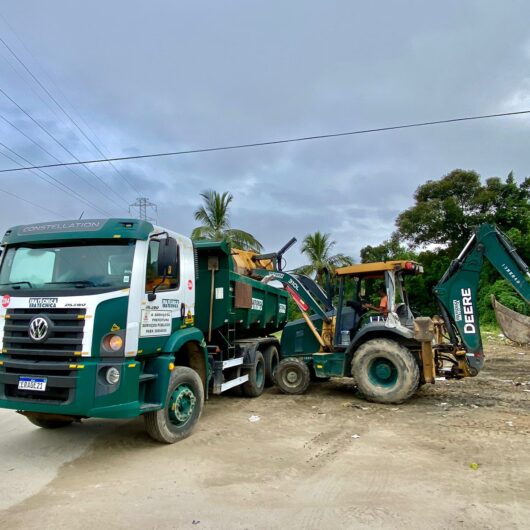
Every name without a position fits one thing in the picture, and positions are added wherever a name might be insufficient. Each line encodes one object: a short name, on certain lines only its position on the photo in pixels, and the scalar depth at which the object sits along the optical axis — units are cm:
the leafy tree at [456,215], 2591
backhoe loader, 788
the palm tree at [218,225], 2448
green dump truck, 499
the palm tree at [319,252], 2981
